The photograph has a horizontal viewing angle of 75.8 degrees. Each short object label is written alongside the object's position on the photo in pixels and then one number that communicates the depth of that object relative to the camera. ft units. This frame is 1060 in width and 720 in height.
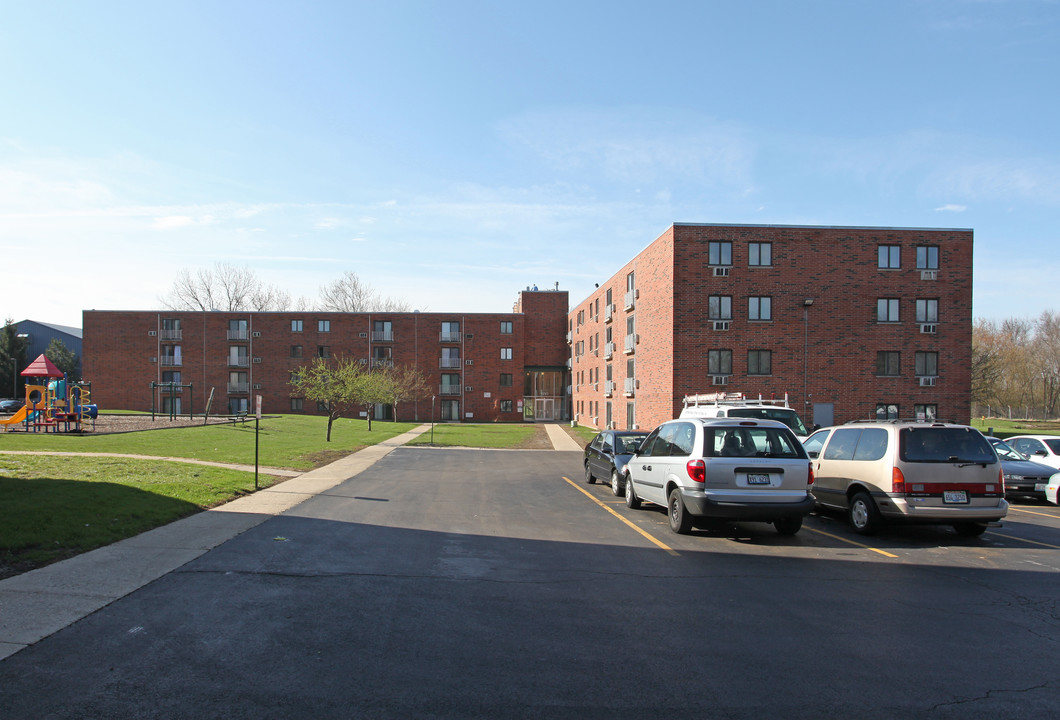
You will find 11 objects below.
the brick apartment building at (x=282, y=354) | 206.69
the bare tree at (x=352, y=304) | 265.75
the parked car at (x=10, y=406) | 160.84
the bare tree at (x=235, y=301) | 244.63
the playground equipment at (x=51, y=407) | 94.38
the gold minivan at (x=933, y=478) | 31.86
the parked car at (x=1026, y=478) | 49.65
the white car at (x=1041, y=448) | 51.96
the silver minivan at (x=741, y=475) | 31.71
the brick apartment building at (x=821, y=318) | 104.88
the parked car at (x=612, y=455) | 49.36
